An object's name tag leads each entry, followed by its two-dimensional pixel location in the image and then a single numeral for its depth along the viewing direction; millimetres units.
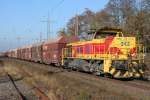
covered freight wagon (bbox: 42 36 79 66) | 36631
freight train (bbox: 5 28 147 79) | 22141
